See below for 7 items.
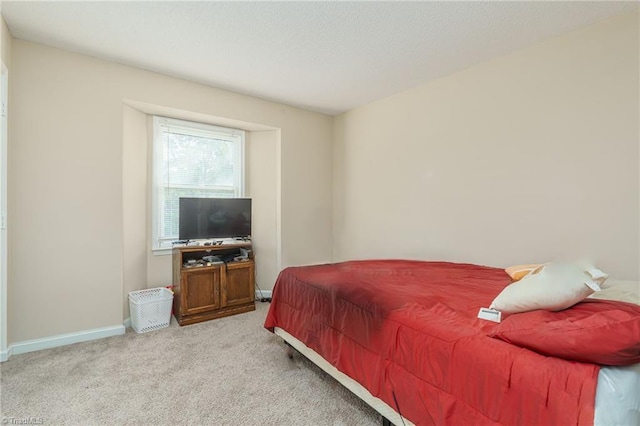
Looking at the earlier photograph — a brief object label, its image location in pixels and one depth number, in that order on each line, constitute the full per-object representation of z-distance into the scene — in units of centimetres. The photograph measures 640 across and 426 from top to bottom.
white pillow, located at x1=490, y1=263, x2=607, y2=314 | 111
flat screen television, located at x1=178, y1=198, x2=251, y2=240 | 331
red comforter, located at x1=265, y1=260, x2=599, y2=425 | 94
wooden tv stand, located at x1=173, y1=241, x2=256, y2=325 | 313
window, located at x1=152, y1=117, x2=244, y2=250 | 343
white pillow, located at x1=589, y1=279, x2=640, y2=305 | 127
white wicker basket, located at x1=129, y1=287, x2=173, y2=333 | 289
